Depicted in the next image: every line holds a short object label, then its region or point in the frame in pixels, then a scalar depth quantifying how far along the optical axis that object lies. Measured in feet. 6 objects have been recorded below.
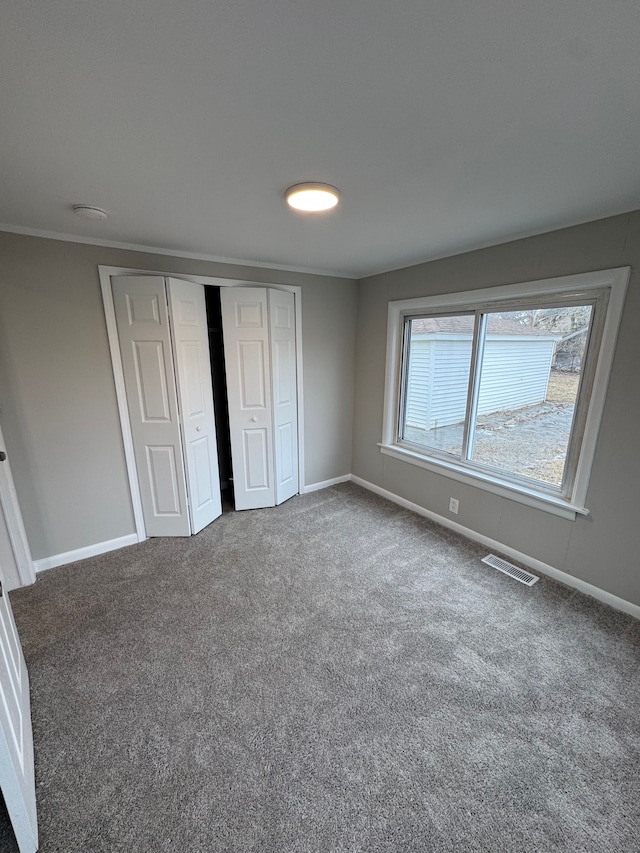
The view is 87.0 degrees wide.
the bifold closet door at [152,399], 8.14
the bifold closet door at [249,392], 9.66
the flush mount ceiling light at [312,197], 5.11
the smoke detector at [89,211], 5.88
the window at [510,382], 6.98
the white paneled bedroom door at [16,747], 3.38
